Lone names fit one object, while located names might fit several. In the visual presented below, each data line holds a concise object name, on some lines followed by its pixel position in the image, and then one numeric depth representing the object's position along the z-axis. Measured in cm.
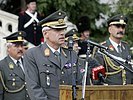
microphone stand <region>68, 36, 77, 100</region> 1103
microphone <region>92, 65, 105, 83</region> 1241
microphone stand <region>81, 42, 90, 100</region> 1104
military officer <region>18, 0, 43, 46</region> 2165
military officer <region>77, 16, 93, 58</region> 2065
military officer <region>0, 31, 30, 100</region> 1584
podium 1127
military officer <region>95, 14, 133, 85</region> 1554
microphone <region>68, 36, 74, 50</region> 1156
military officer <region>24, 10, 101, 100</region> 1234
